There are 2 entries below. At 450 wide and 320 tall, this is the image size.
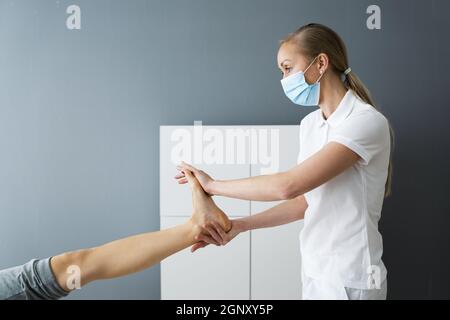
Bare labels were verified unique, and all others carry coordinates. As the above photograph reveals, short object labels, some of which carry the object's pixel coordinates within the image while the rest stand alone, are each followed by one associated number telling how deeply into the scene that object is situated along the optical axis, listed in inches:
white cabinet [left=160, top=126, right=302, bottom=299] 111.1
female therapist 60.1
